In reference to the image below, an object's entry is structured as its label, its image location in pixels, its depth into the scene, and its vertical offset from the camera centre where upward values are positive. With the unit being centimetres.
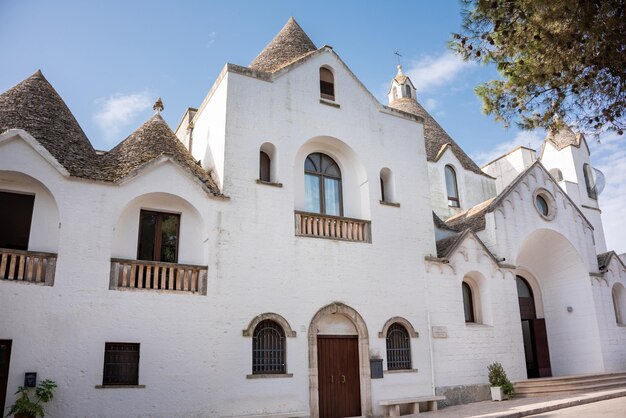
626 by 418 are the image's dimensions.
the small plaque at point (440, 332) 1690 +82
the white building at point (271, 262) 1261 +279
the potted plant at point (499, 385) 1661 -83
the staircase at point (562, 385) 1712 -92
